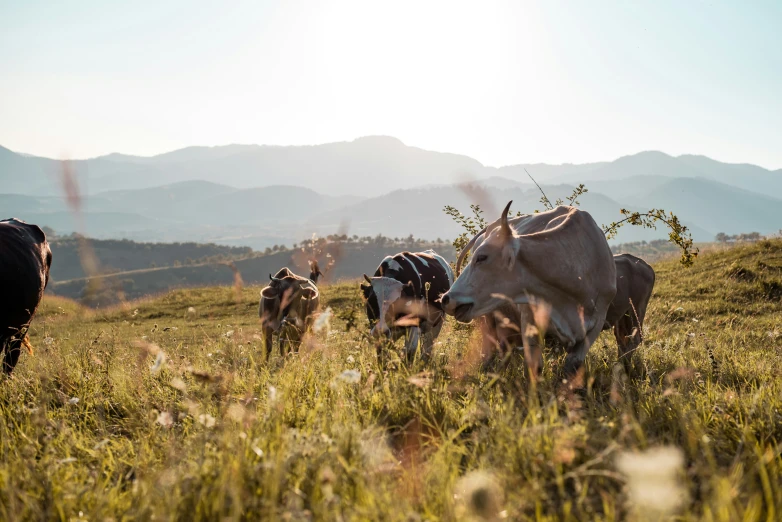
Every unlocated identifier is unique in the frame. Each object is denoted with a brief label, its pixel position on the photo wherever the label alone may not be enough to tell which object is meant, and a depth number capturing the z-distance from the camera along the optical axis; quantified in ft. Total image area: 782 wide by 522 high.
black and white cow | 24.27
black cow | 23.93
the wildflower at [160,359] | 11.40
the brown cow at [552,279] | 18.88
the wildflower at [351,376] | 11.66
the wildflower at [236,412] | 12.15
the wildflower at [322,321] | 12.33
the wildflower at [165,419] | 11.37
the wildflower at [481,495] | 8.16
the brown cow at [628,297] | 25.81
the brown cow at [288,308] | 28.89
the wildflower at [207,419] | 11.02
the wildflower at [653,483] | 7.47
